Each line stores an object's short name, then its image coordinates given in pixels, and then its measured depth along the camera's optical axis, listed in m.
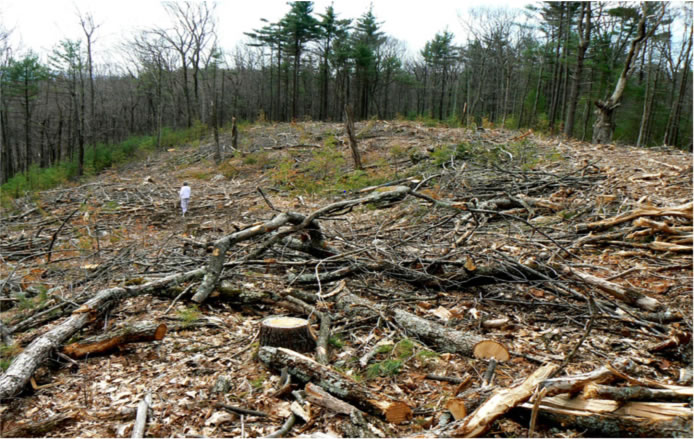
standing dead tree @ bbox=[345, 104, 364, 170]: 13.00
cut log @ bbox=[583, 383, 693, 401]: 2.04
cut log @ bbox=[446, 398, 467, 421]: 2.31
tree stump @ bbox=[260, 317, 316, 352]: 3.23
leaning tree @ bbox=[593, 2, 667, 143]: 11.61
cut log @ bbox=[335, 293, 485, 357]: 3.29
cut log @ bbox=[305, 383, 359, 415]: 2.49
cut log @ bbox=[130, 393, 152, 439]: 2.35
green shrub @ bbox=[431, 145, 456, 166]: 10.86
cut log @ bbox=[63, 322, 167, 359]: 3.25
